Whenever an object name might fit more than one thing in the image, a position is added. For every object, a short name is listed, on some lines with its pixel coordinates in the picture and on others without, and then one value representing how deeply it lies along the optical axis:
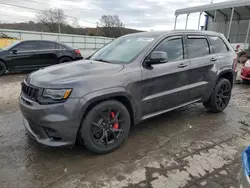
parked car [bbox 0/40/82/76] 7.91
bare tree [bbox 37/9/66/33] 39.72
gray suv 2.38
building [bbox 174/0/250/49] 17.20
